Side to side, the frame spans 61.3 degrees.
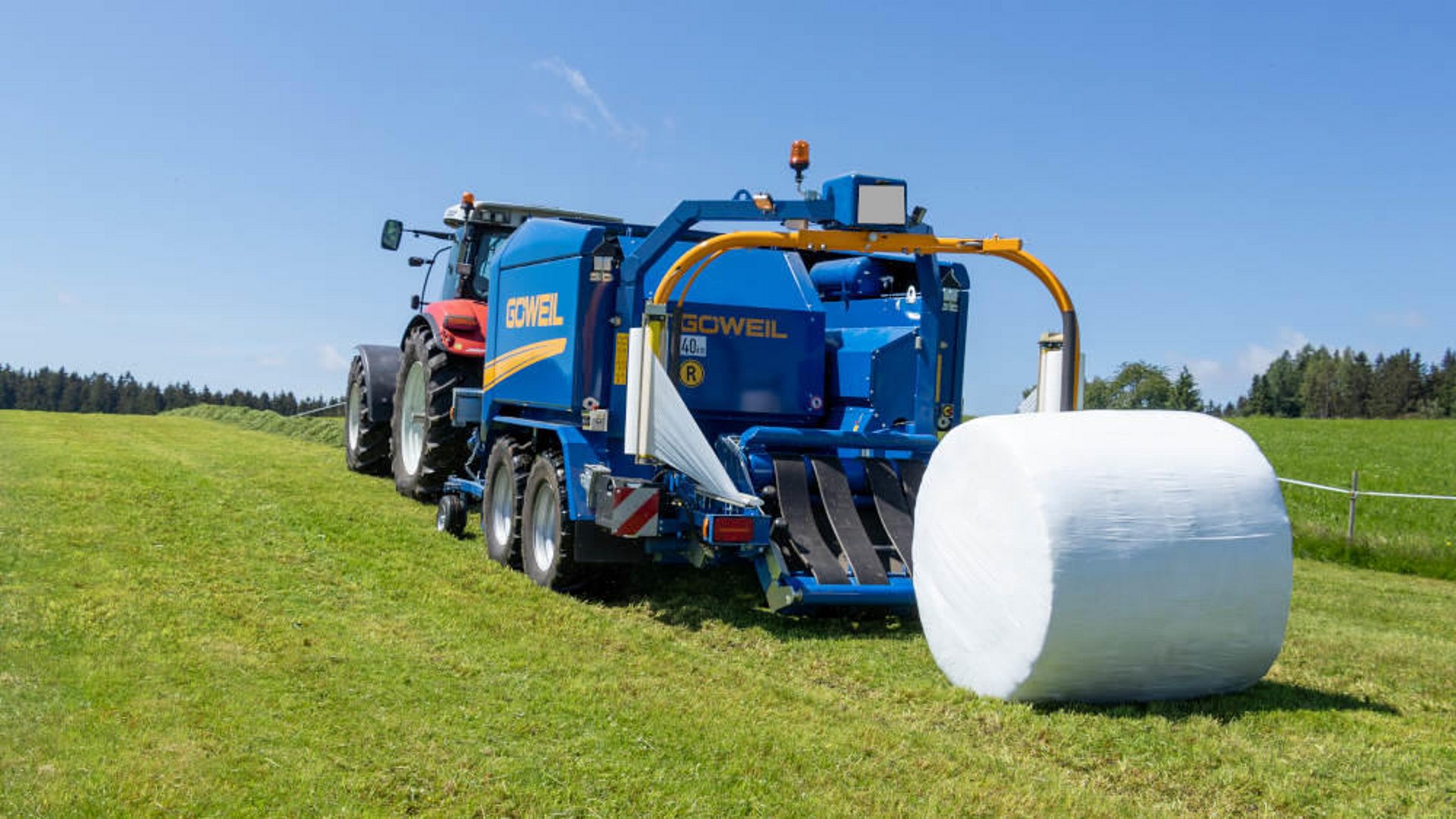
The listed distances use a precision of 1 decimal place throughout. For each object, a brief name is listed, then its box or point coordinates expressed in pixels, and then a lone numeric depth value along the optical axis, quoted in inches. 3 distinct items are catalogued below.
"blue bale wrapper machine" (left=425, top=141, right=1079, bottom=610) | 281.1
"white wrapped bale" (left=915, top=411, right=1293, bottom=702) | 199.2
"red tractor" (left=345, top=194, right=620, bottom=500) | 453.7
